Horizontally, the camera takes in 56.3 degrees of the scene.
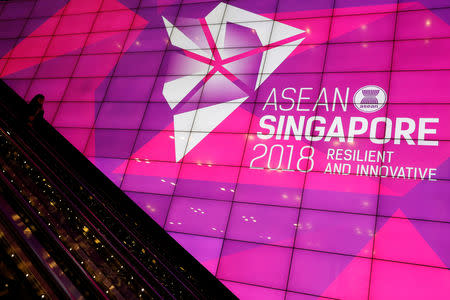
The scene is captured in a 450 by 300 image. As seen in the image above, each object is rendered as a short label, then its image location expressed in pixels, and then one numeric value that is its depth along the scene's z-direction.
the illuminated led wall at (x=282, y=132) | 6.94
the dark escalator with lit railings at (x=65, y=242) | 2.95
